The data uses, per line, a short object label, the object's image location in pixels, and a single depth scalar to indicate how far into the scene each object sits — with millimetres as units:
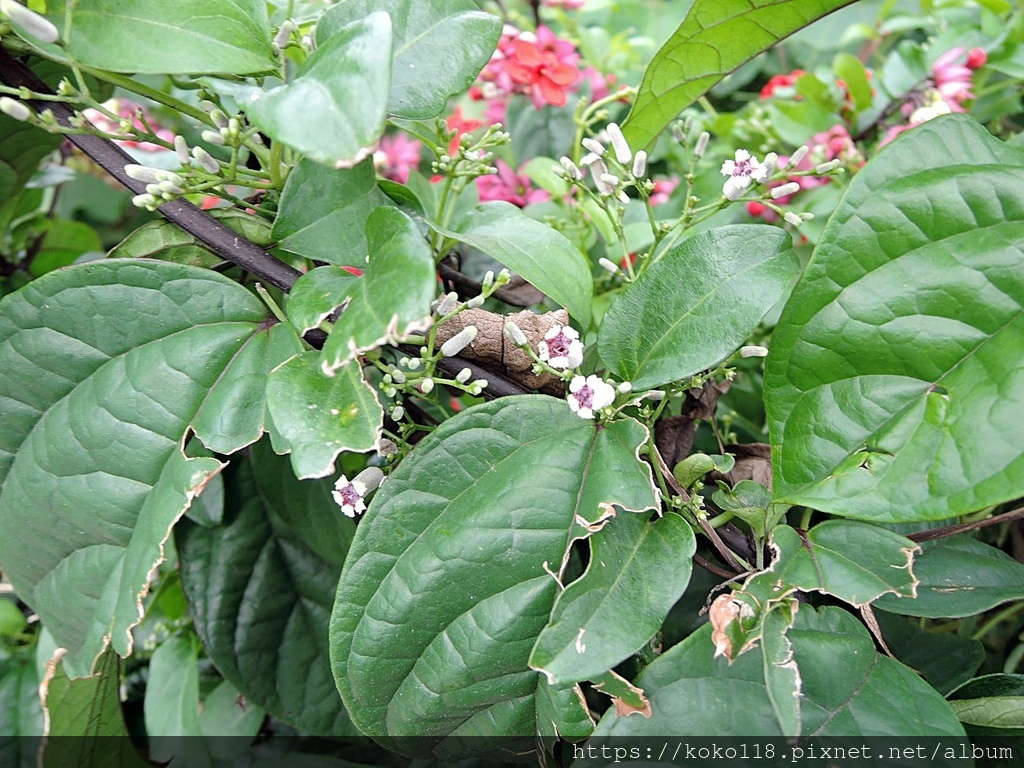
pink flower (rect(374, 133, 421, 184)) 456
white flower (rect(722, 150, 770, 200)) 224
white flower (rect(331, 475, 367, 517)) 221
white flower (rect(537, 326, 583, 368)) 209
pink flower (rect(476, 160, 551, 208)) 367
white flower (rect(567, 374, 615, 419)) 201
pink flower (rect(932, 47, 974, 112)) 355
